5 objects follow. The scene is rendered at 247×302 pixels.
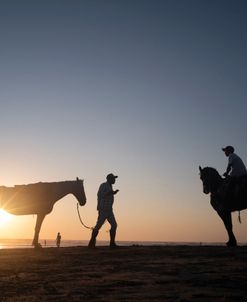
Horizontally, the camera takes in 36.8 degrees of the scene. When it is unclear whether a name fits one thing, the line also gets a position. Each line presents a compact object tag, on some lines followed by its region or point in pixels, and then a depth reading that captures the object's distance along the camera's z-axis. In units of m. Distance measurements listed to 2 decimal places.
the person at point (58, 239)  34.38
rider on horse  12.94
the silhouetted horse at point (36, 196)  16.89
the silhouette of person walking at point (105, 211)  13.82
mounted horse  12.85
